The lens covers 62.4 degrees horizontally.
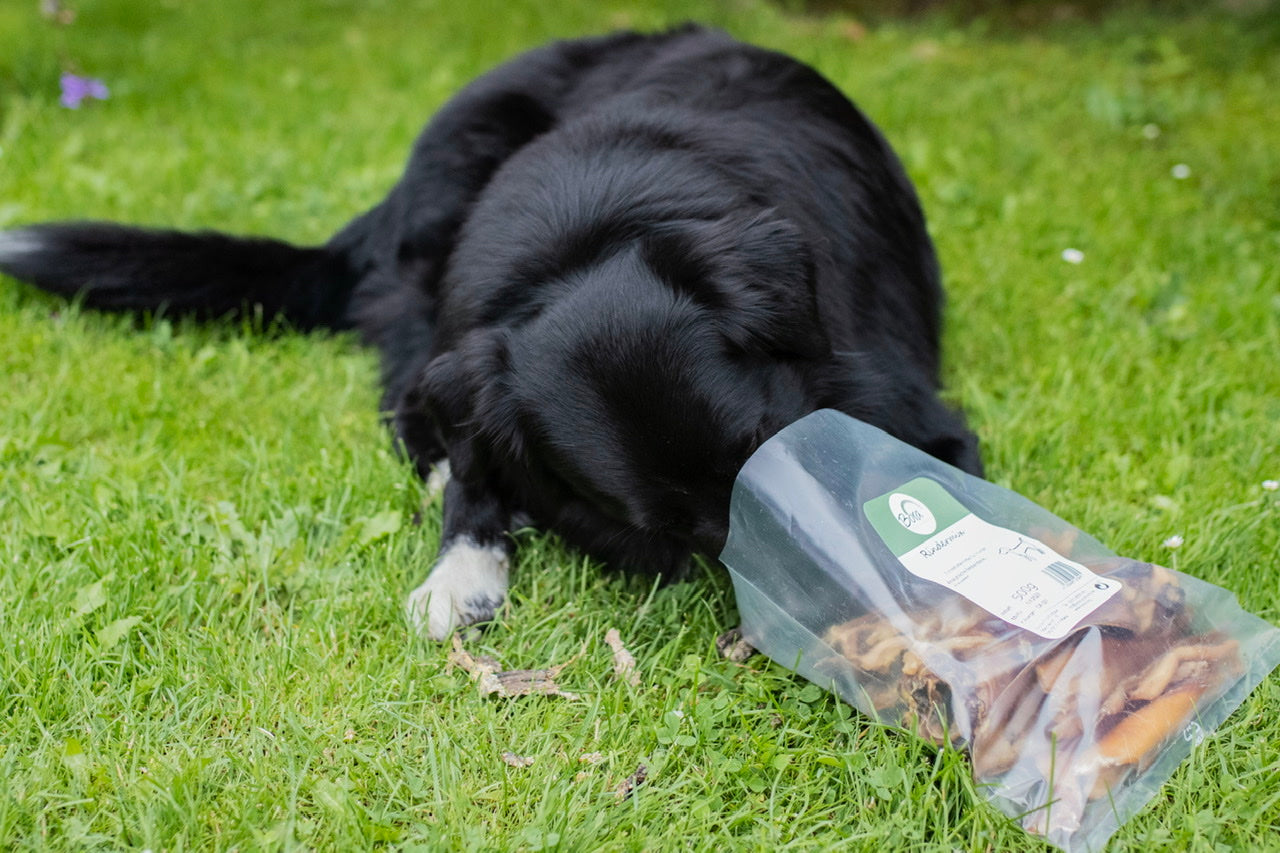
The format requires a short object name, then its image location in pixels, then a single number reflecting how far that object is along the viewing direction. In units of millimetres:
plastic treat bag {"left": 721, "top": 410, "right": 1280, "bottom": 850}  1750
